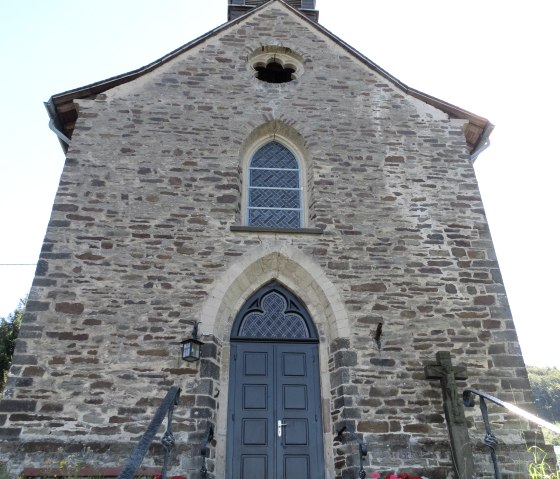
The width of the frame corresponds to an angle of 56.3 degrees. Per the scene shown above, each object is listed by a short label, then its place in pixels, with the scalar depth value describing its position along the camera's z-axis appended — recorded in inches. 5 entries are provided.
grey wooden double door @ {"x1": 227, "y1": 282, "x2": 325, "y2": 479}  263.4
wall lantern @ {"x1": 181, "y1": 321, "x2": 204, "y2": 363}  263.0
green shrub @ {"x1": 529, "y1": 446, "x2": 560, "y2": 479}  246.7
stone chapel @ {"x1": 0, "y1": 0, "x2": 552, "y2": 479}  258.2
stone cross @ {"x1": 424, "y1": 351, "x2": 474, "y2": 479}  248.7
